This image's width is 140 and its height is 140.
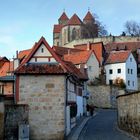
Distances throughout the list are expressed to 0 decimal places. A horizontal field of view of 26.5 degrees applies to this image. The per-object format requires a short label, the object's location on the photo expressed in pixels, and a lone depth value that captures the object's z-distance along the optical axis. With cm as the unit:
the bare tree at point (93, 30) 8511
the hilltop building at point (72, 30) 8734
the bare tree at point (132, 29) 8852
